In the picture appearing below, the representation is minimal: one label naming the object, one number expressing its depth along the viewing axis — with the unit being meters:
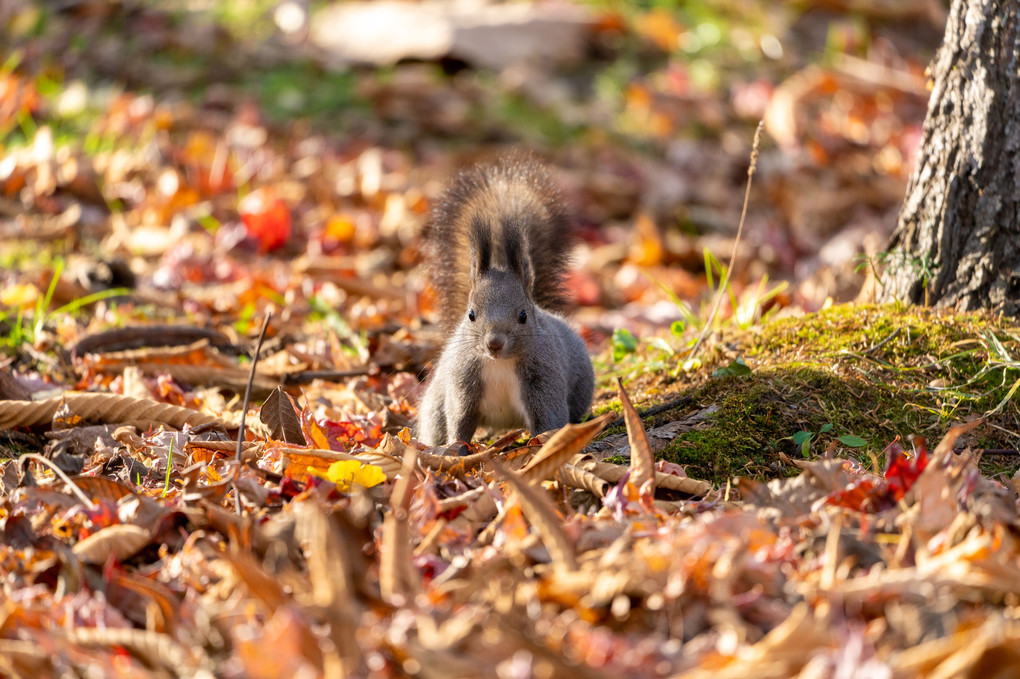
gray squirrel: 6.76
